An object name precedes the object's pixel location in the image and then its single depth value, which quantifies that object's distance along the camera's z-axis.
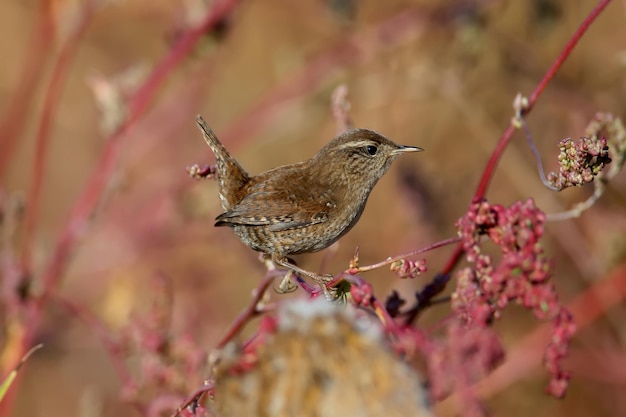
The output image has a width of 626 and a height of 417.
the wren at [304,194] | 6.72
